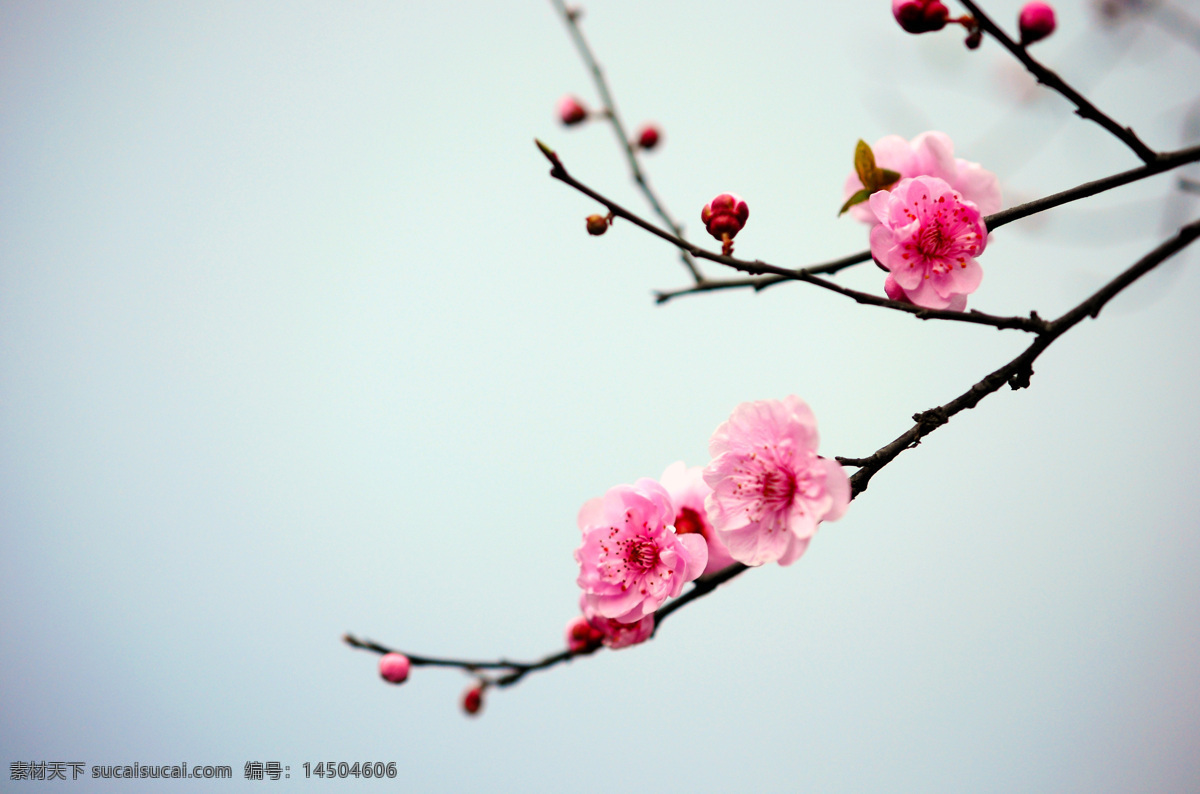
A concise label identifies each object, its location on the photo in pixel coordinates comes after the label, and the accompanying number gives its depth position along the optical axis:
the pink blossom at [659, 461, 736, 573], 0.67
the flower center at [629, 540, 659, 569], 0.65
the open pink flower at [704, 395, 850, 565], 0.63
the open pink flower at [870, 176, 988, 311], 0.64
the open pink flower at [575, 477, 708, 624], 0.64
